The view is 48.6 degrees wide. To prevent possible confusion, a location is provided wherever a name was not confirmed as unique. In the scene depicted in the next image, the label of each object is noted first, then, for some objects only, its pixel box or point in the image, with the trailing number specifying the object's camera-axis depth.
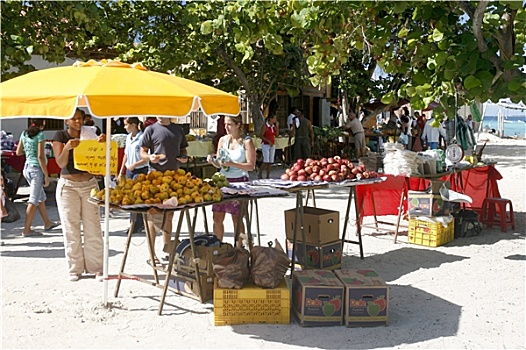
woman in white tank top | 6.43
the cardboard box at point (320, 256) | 6.59
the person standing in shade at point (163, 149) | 6.68
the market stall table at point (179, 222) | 5.07
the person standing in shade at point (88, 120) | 10.86
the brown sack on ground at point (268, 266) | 5.07
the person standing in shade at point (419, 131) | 19.73
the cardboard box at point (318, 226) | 6.60
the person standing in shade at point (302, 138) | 17.47
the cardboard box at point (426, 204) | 8.12
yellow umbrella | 4.45
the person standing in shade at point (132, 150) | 7.63
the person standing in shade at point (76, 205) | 6.02
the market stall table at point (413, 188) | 8.53
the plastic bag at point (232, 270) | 5.04
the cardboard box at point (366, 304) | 4.96
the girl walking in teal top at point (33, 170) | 8.33
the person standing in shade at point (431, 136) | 18.52
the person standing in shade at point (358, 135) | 19.34
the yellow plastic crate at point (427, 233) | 8.01
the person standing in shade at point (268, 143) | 15.61
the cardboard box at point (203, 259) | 5.60
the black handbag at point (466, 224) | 8.62
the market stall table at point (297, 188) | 6.29
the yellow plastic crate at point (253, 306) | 4.99
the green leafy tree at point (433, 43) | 4.49
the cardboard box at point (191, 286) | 5.61
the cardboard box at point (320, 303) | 4.95
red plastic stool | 9.12
